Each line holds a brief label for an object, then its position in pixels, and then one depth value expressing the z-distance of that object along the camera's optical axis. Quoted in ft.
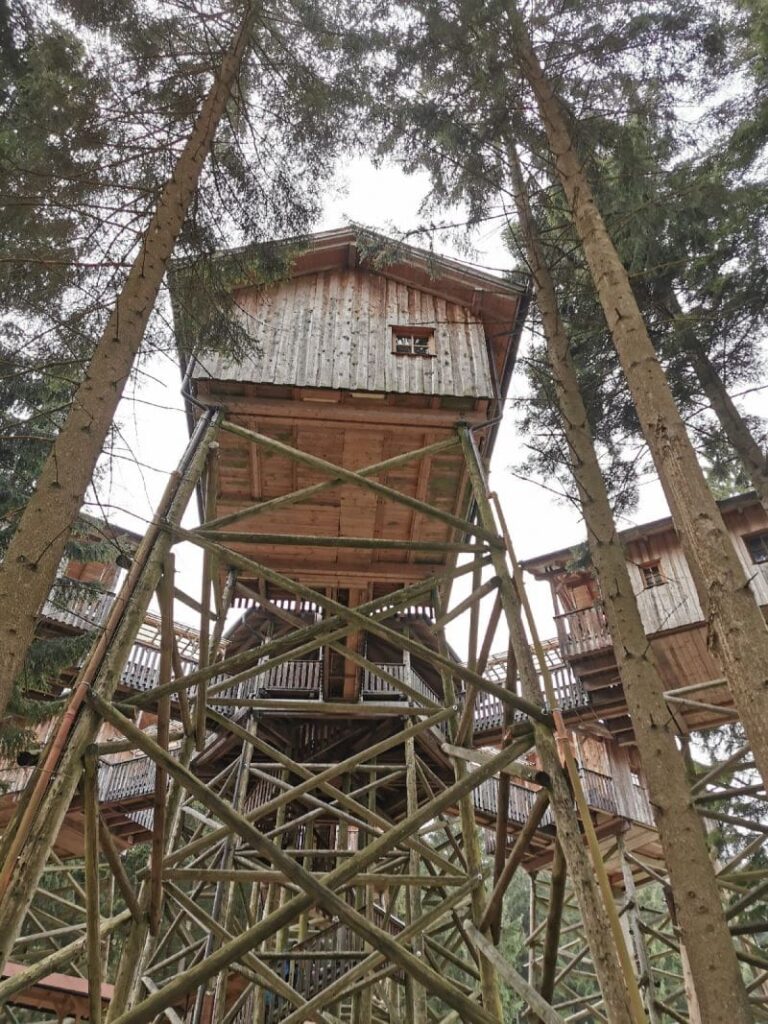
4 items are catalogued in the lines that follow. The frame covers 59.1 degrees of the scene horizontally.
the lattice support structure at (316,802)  12.46
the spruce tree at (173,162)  13.74
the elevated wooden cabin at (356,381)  24.95
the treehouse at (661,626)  42.86
